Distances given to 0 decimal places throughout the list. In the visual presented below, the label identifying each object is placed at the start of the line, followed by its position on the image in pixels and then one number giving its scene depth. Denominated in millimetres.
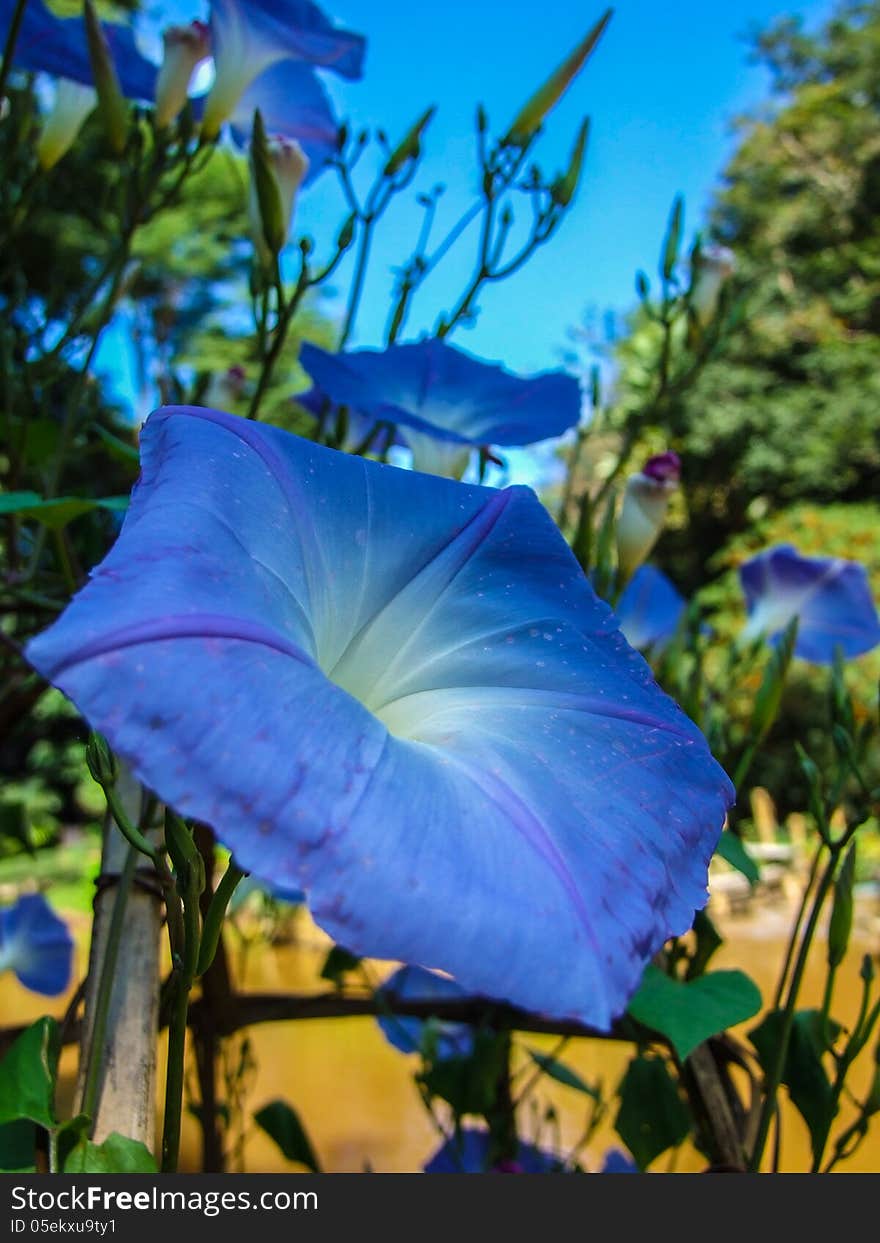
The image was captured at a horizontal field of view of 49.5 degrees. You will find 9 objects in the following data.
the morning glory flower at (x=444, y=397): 562
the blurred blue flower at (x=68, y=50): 643
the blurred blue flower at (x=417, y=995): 741
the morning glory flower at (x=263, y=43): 613
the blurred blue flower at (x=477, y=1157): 737
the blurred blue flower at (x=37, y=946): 907
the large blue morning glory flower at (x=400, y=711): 221
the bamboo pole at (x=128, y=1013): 370
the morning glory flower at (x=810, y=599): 788
